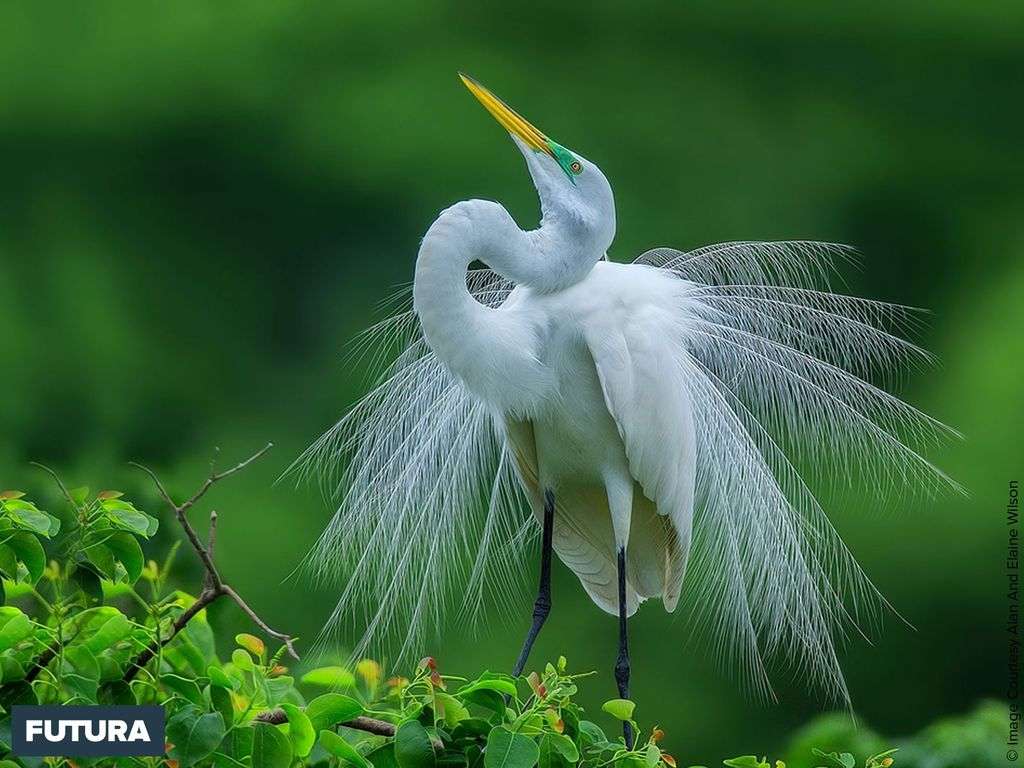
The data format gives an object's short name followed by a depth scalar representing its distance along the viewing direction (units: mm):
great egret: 13338
